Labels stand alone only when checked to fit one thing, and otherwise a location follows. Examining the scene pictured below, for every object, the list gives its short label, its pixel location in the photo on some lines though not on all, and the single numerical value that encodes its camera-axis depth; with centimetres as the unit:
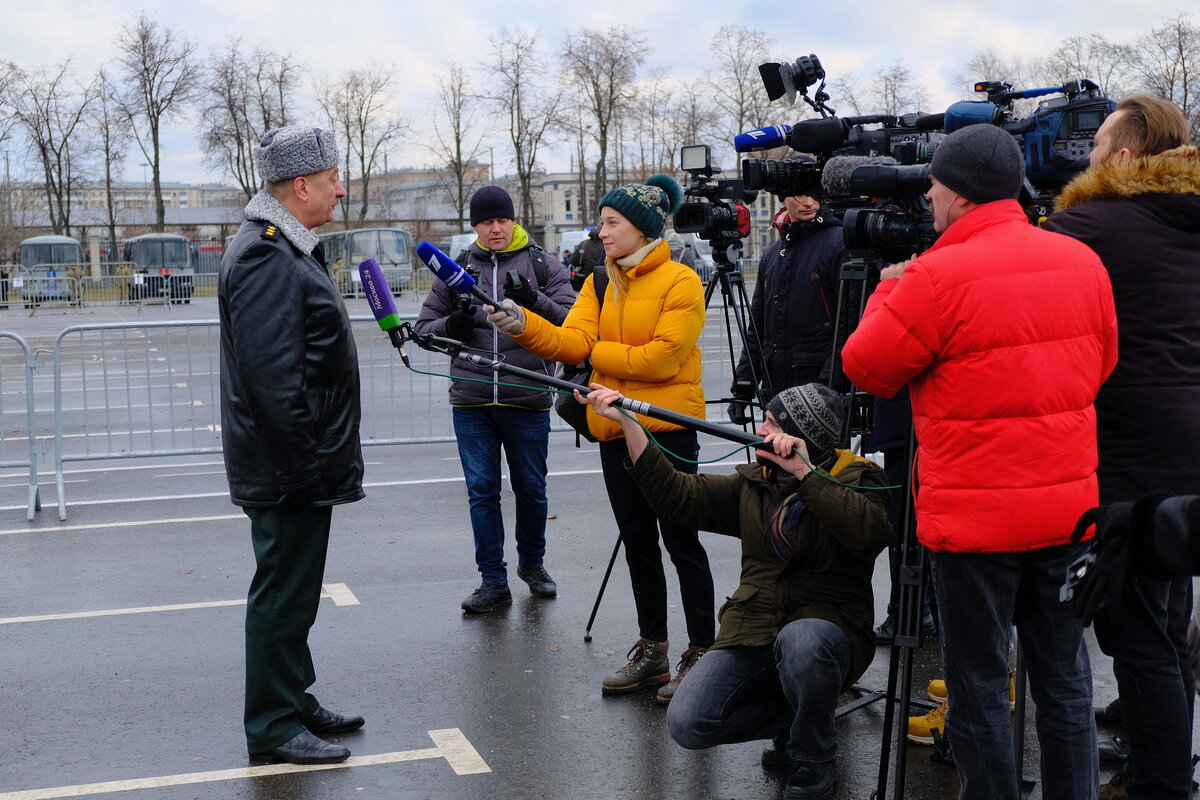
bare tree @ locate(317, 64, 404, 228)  5466
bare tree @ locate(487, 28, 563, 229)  4978
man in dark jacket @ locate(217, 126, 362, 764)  397
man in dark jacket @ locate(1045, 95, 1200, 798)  330
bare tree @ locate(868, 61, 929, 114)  4644
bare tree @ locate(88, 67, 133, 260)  4884
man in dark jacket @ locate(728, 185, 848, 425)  531
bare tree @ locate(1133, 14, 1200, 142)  3859
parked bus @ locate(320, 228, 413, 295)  4275
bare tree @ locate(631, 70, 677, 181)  5038
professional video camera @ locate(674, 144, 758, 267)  533
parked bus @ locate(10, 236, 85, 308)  3288
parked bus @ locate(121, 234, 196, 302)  4784
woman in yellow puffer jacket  463
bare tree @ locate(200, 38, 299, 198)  4850
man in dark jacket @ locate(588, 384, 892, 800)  371
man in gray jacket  587
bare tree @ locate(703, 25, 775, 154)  4884
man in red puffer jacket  296
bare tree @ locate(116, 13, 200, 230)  4628
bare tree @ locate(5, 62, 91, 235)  4828
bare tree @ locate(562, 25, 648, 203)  4809
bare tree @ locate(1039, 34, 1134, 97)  4103
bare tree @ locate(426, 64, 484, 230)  5338
